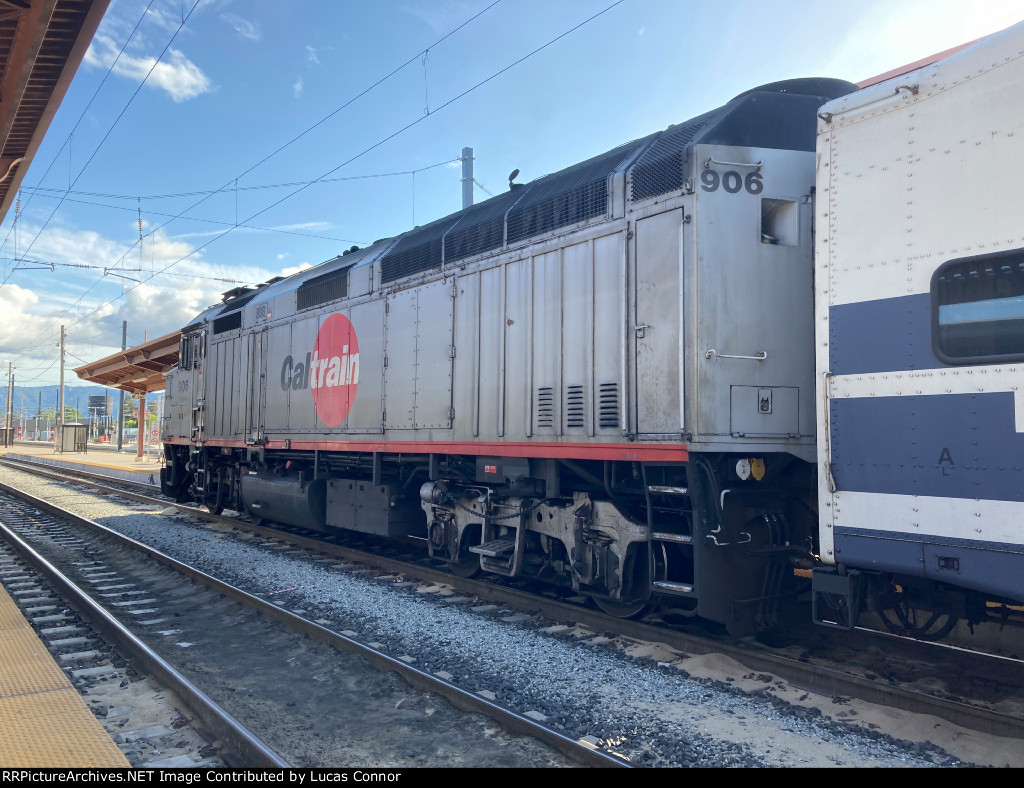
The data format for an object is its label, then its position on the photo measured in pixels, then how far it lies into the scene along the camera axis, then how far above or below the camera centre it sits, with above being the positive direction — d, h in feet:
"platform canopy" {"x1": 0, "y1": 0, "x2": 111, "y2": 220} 21.26 +12.47
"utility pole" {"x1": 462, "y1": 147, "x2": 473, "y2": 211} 62.12 +22.18
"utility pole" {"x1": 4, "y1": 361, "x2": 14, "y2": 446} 252.28 +15.00
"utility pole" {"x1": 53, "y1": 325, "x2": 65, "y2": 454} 144.64 -3.16
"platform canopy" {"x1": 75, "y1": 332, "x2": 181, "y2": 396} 87.28 +8.07
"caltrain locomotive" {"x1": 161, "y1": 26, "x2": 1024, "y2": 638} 13.20 +1.65
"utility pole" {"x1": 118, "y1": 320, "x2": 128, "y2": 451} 155.96 +19.80
